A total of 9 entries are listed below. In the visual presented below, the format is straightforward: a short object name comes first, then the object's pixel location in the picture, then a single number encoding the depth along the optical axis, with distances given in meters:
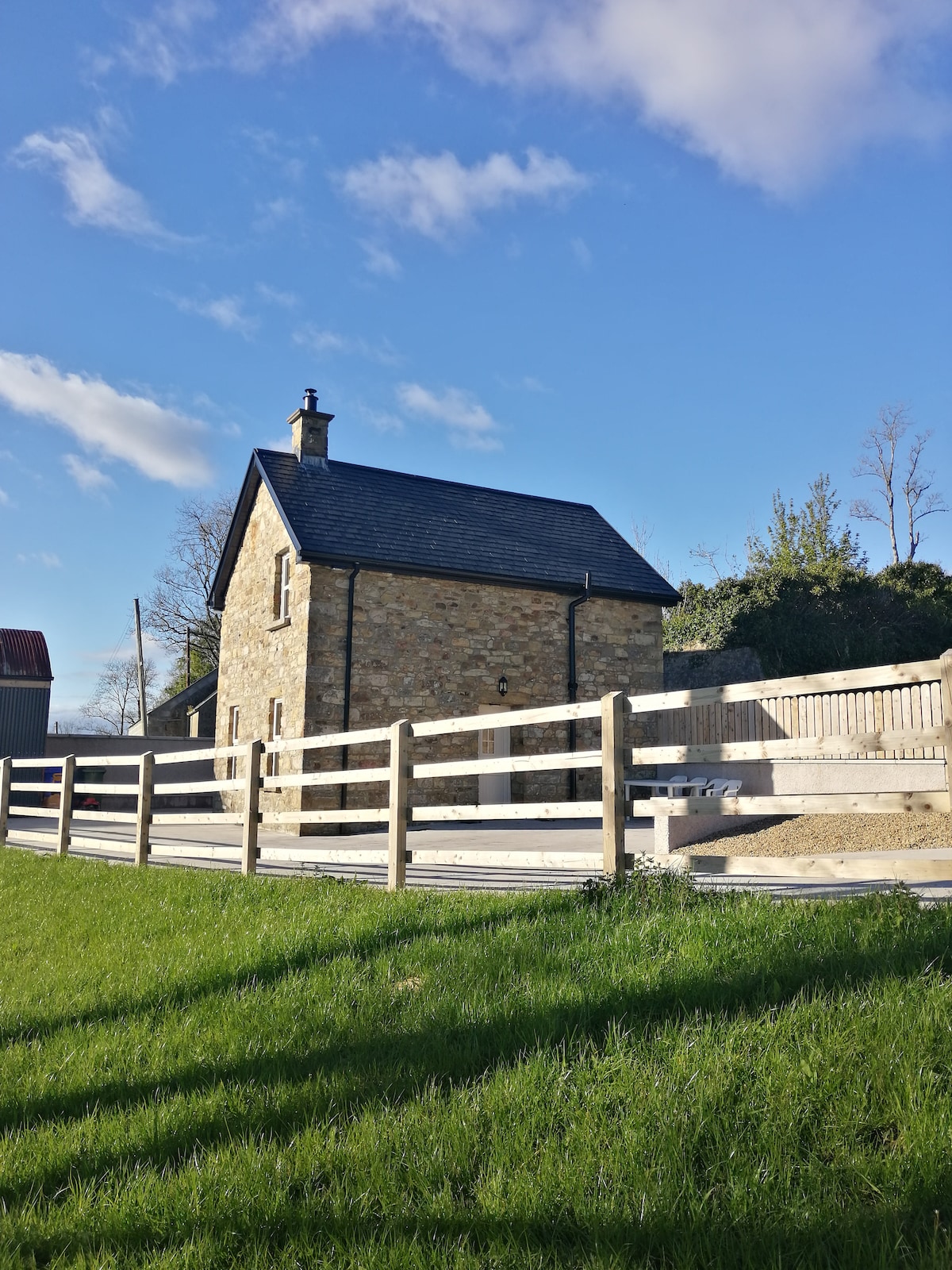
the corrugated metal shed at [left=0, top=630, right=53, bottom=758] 26.09
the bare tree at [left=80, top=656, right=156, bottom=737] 57.50
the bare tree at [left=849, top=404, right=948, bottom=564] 33.88
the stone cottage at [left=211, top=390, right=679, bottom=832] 17.56
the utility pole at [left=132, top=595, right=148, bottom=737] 40.76
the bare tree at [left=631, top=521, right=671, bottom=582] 40.41
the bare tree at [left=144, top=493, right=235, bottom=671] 41.19
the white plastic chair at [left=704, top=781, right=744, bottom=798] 15.39
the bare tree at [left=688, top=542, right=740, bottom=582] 38.19
